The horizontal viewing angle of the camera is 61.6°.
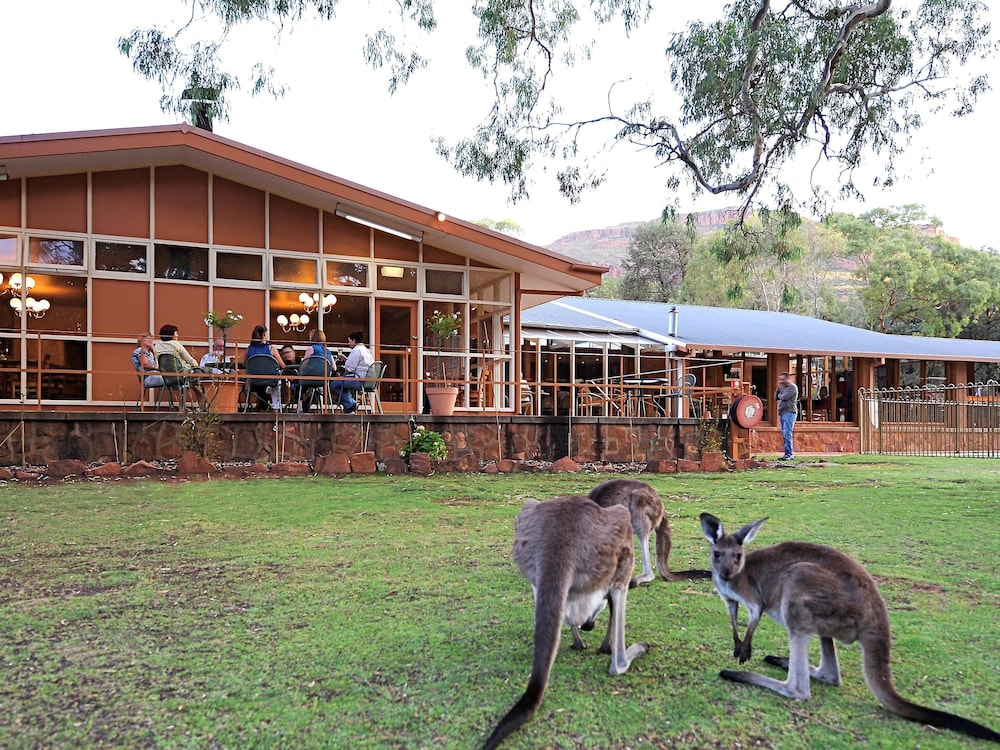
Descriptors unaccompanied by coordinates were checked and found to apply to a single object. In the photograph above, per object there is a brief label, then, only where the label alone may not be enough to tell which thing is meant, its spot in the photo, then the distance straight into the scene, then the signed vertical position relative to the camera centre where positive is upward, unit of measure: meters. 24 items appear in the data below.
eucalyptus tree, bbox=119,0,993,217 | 15.41 +5.77
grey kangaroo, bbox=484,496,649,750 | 3.11 -0.79
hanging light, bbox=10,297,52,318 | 15.27 +1.43
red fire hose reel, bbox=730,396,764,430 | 14.90 -0.58
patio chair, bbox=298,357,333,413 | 13.91 -0.02
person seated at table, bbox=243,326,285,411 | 13.88 +0.48
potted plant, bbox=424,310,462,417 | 16.20 +0.80
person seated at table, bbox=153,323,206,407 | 13.42 +0.53
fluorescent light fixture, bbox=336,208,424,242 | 17.17 +3.20
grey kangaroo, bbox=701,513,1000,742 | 3.31 -0.95
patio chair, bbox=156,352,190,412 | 12.80 +0.12
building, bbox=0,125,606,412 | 15.27 +2.49
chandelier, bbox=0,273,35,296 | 15.16 +1.83
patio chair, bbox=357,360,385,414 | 13.95 -0.06
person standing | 18.94 -0.62
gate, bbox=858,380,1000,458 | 24.31 -1.43
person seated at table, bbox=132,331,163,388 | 13.50 +0.36
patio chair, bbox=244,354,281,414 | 13.45 +0.20
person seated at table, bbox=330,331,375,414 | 14.27 +0.13
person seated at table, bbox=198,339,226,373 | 14.80 +0.45
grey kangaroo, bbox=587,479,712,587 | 5.07 -0.83
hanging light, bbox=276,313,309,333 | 17.22 +1.24
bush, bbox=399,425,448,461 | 12.71 -0.99
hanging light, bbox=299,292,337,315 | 17.27 +1.67
